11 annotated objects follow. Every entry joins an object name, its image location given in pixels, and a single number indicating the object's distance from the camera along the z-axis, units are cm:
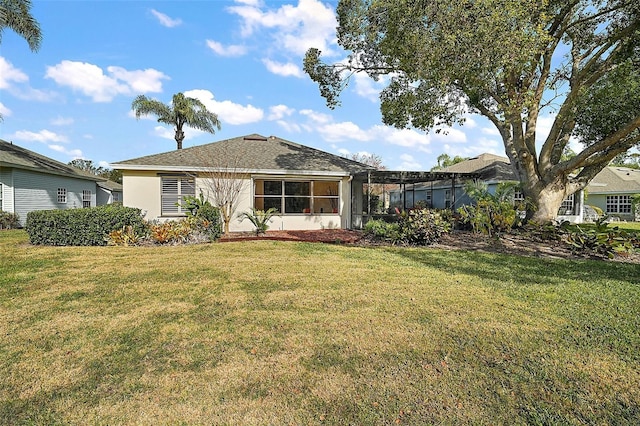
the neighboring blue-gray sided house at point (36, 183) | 1508
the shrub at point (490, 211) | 1110
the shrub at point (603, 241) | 861
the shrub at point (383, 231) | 1027
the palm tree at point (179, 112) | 2395
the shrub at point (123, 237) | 927
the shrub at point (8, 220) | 1430
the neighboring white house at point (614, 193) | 2333
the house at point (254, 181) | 1245
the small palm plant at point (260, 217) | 1209
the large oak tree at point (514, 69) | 876
